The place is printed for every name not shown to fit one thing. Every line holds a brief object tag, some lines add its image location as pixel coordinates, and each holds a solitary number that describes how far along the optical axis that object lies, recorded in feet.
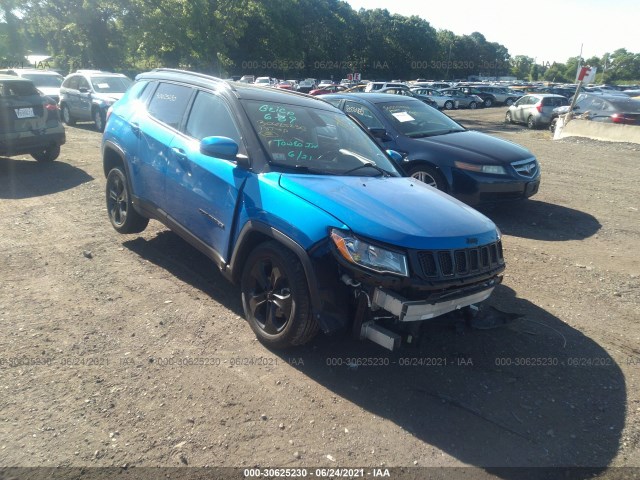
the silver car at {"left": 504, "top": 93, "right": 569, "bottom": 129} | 77.77
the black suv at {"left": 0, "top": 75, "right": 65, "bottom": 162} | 30.32
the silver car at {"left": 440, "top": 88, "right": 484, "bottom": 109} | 124.16
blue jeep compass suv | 11.18
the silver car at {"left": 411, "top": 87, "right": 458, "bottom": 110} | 119.55
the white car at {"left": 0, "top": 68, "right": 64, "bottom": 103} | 59.82
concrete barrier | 52.00
